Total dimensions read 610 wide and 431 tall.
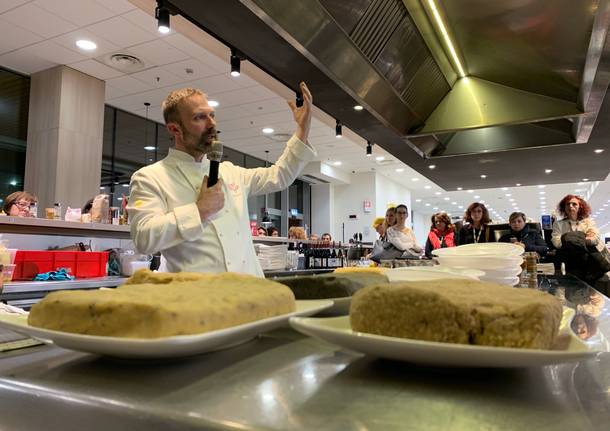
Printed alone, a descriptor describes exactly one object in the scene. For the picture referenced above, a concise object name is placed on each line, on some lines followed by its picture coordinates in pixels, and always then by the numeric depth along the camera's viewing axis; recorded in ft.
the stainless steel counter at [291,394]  1.24
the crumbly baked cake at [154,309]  1.52
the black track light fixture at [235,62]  6.68
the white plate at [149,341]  1.43
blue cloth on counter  10.96
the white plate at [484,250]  5.58
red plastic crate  11.03
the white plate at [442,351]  1.35
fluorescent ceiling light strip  6.34
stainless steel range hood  5.57
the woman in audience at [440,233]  17.80
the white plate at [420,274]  3.69
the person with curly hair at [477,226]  16.33
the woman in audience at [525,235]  14.23
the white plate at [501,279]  5.17
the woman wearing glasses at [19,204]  13.54
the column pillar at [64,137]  19.48
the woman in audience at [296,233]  21.22
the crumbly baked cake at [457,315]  1.52
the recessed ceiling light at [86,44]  17.19
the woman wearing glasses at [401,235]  17.41
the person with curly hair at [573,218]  14.47
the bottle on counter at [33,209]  13.85
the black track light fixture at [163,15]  5.66
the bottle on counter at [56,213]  12.84
